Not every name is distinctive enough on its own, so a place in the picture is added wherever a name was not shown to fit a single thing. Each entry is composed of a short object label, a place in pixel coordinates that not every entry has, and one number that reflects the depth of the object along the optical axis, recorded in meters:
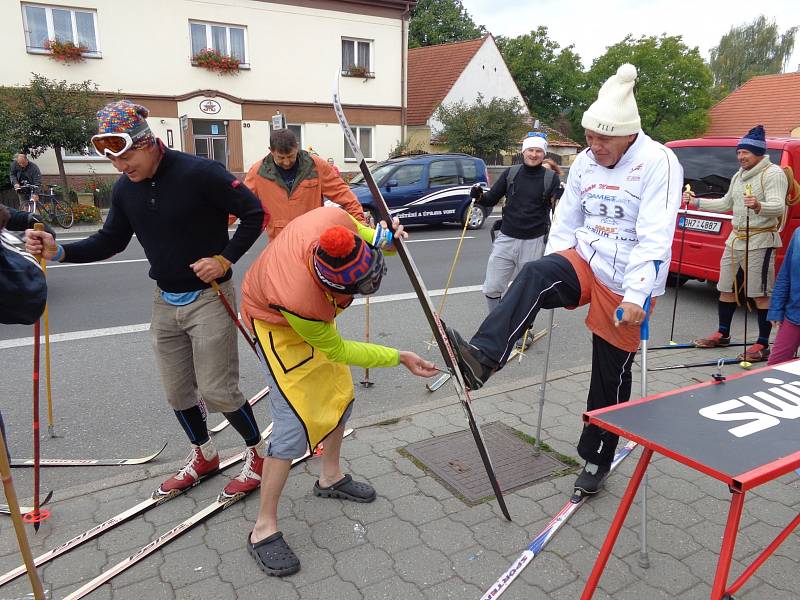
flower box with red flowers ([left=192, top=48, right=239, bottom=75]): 19.41
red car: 7.13
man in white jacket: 2.79
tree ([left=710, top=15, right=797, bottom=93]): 52.66
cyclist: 13.79
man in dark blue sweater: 2.86
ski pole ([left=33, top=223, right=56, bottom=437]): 3.78
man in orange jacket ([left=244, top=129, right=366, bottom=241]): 4.60
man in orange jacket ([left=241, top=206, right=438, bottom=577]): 2.40
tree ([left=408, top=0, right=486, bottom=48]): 41.47
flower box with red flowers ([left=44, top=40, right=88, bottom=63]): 17.25
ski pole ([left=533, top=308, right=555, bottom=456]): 3.65
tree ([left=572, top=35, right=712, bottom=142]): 37.88
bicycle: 14.03
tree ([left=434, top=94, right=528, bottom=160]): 23.66
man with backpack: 5.56
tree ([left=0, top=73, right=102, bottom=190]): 15.20
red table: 1.78
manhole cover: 3.35
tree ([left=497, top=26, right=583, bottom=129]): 40.19
